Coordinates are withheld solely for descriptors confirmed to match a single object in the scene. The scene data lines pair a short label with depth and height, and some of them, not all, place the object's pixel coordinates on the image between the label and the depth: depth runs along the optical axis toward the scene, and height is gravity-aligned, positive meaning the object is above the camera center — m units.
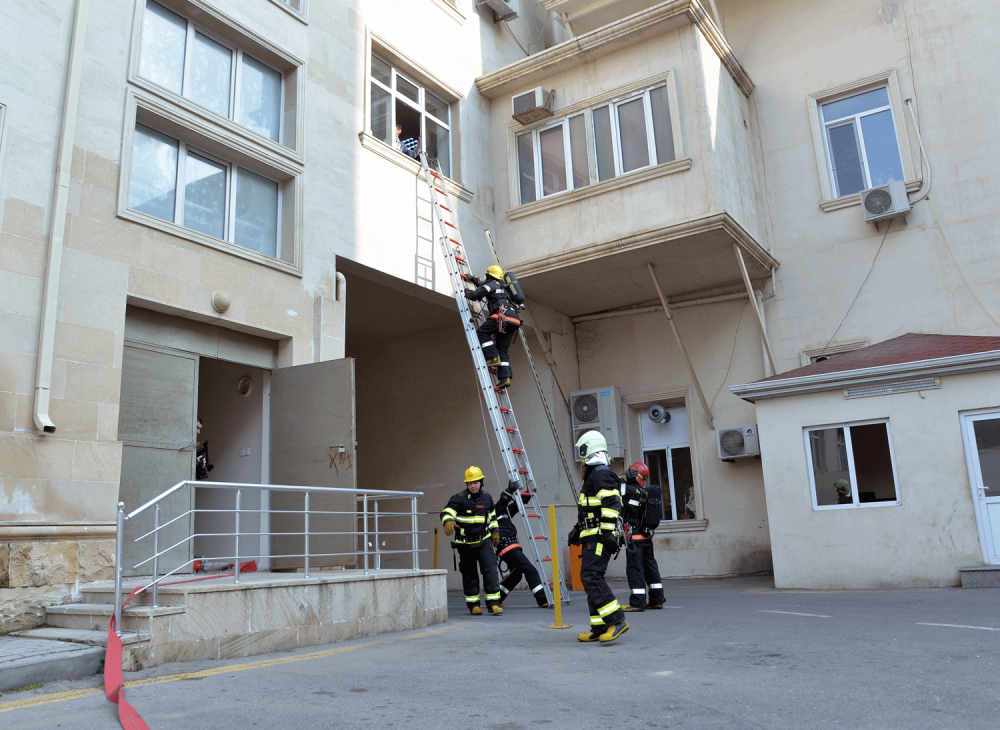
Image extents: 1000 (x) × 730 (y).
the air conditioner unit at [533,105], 14.91 +7.75
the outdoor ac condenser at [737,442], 14.36 +1.35
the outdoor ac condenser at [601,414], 15.66 +2.14
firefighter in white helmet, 6.86 -0.18
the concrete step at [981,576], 10.33 -0.86
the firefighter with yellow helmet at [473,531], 10.21 -0.01
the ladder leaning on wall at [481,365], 11.38 +2.43
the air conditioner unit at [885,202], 13.77 +5.28
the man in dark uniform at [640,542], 9.61 -0.24
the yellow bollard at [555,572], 8.10 -0.47
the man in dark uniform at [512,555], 10.41 -0.34
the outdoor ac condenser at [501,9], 16.13 +10.37
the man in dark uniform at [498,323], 12.48 +3.13
